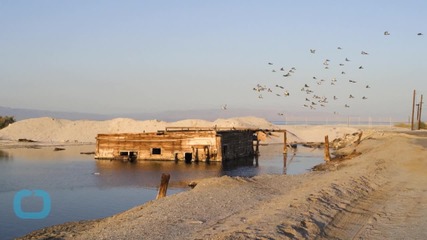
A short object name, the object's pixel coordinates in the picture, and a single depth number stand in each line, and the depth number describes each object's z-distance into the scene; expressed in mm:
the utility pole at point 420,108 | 94450
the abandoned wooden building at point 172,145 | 57438
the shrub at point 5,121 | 119875
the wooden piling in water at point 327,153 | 53150
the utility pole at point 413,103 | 93812
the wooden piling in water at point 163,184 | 25688
